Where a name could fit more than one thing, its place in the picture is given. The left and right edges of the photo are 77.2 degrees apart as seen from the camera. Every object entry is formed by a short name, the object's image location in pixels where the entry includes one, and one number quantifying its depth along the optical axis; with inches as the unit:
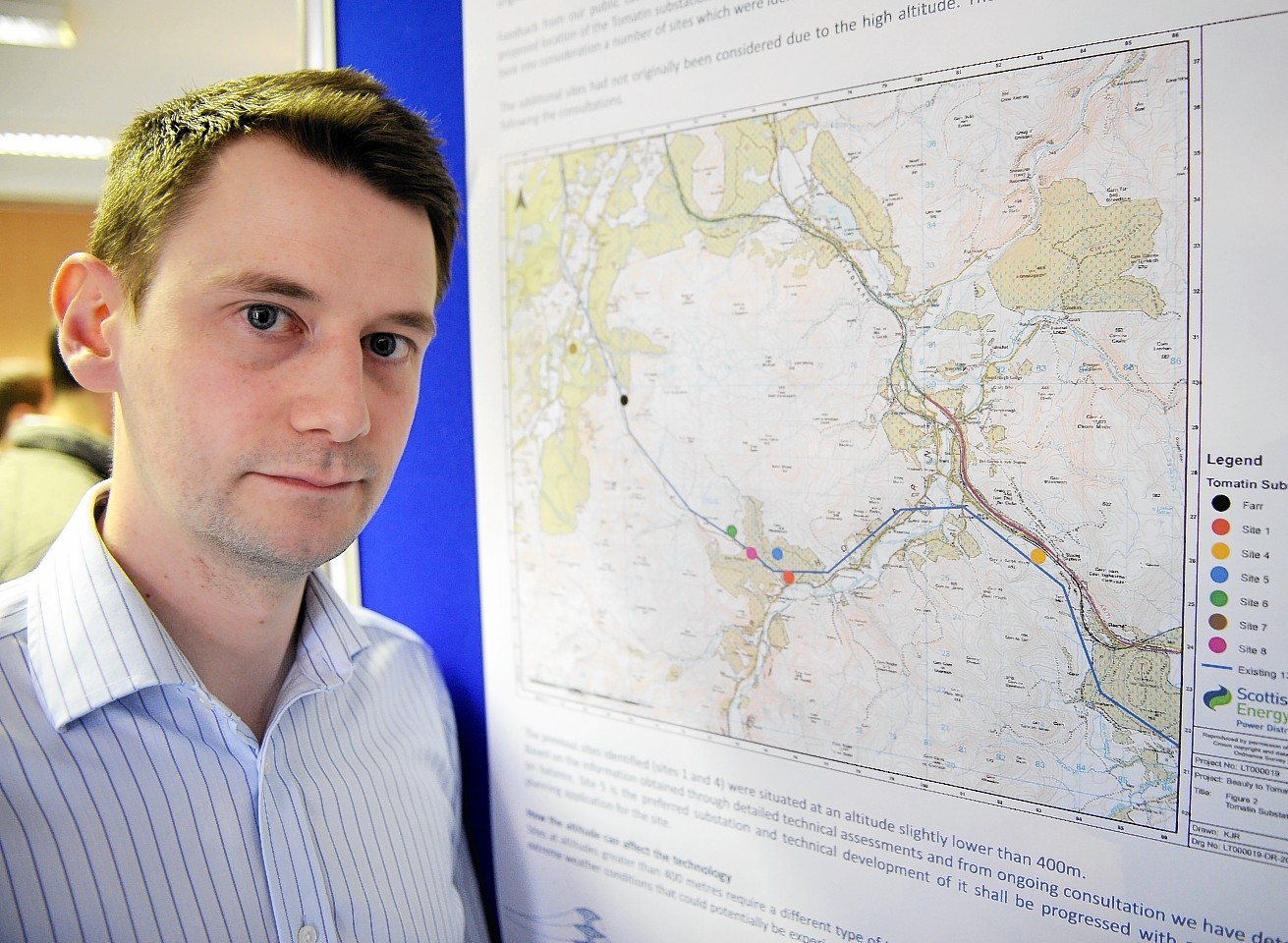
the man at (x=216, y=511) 32.4
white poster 27.5
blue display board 47.3
